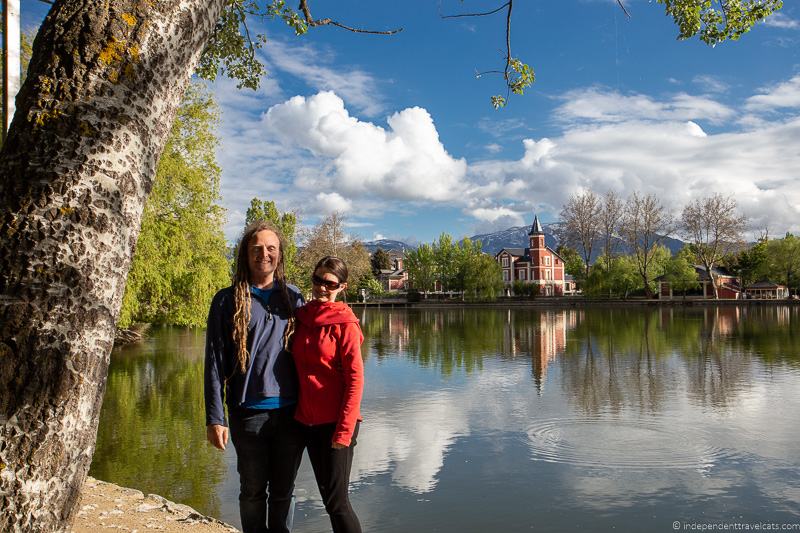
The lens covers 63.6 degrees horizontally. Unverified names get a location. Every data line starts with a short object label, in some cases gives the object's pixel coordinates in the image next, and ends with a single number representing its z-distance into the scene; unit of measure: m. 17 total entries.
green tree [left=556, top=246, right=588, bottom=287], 89.66
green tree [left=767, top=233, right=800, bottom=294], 63.31
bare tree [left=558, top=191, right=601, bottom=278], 68.06
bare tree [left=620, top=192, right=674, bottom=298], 62.12
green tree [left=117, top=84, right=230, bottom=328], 18.47
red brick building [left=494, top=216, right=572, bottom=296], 85.38
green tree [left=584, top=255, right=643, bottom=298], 60.95
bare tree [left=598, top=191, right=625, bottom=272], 65.81
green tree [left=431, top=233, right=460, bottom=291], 77.28
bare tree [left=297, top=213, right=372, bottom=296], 49.97
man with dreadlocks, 3.07
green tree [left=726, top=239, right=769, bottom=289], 67.81
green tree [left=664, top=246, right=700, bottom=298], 62.25
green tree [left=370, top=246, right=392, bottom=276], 108.78
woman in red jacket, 3.10
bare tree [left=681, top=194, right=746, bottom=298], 61.12
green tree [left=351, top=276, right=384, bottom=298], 70.50
